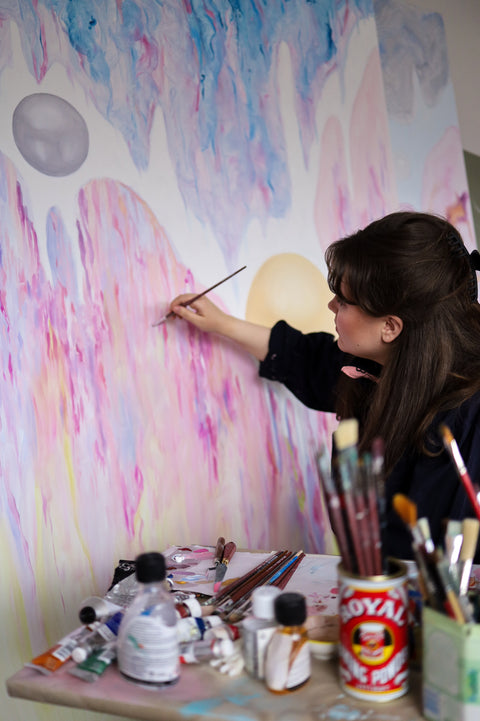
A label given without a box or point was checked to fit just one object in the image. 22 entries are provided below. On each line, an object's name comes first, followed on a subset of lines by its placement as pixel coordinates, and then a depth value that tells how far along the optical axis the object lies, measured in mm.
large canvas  1130
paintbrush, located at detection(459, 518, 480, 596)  648
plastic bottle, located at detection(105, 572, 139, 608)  911
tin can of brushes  649
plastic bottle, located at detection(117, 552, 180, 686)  681
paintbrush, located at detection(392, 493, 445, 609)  635
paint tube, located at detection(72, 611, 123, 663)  757
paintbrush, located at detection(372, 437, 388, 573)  626
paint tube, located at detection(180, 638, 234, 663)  743
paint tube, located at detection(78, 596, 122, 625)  838
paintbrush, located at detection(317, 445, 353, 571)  635
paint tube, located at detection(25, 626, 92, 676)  745
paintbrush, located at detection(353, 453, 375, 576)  645
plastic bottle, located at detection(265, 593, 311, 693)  668
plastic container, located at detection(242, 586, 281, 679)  691
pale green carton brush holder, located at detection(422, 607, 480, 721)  593
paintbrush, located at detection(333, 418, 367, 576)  632
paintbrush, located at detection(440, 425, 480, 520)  666
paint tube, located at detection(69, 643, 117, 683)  724
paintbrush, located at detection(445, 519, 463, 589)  678
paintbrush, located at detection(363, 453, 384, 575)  644
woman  1104
